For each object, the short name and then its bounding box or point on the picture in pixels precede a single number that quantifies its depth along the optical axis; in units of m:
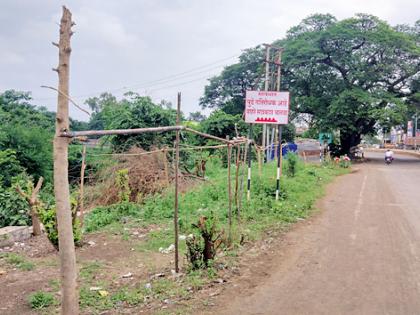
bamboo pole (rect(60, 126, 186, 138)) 3.00
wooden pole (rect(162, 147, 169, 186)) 10.34
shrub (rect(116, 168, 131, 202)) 10.54
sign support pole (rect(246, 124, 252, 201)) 9.85
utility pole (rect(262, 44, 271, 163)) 19.10
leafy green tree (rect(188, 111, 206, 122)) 57.34
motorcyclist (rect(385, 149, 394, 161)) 28.04
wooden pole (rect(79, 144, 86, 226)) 6.96
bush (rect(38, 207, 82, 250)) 6.29
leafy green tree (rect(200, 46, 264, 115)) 37.62
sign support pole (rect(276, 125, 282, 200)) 10.34
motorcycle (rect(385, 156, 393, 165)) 27.85
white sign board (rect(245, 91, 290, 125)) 10.31
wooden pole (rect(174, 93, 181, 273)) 4.98
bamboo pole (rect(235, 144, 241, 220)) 6.91
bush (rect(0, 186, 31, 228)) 8.27
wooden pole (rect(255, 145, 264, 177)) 13.19
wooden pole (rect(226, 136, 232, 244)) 6.27
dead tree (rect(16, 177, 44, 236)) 7.12
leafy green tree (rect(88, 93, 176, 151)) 14.17
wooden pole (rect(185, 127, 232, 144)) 4.70
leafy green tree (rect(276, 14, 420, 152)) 27.05
